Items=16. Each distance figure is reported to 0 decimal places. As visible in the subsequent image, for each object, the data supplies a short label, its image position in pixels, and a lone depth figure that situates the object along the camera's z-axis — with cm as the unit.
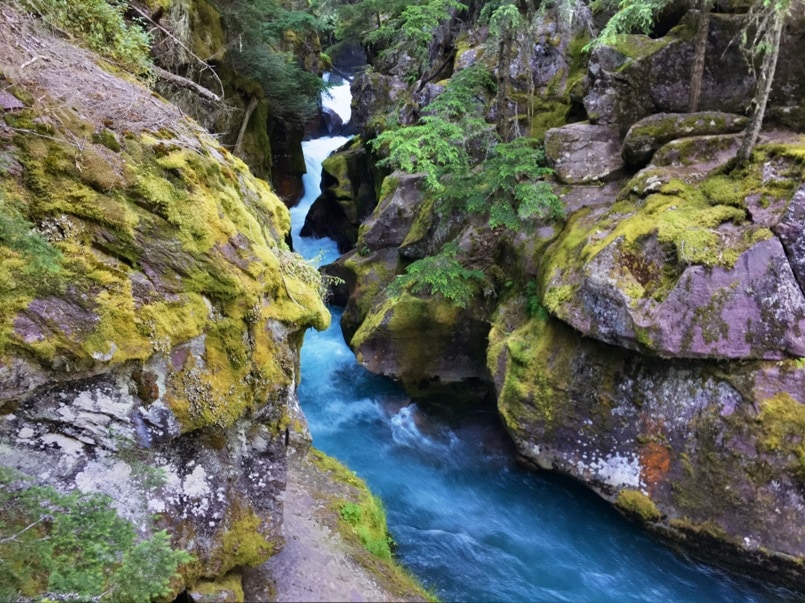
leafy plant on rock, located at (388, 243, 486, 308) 1093
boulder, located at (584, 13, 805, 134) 949
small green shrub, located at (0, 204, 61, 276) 383
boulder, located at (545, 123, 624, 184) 1114
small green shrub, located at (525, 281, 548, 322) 983
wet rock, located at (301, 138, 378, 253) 2139
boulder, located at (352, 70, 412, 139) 2092
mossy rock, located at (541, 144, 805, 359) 739
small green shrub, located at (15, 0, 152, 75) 561
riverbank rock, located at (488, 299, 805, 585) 731
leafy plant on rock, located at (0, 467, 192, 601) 350
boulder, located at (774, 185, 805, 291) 727
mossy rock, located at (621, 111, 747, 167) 990
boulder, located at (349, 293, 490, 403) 1195
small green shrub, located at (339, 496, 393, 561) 691
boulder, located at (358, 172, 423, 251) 1539
